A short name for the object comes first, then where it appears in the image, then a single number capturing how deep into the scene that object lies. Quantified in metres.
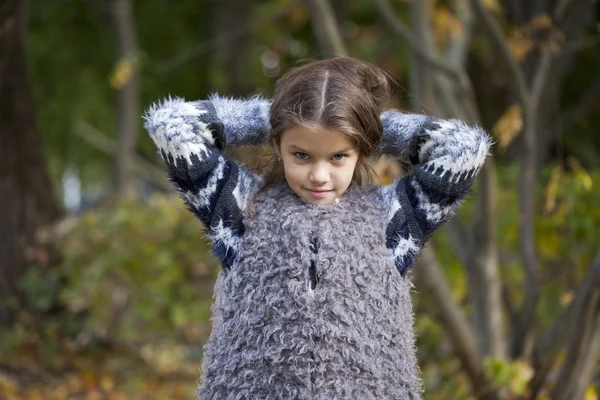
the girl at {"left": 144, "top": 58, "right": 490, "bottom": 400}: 4.18
